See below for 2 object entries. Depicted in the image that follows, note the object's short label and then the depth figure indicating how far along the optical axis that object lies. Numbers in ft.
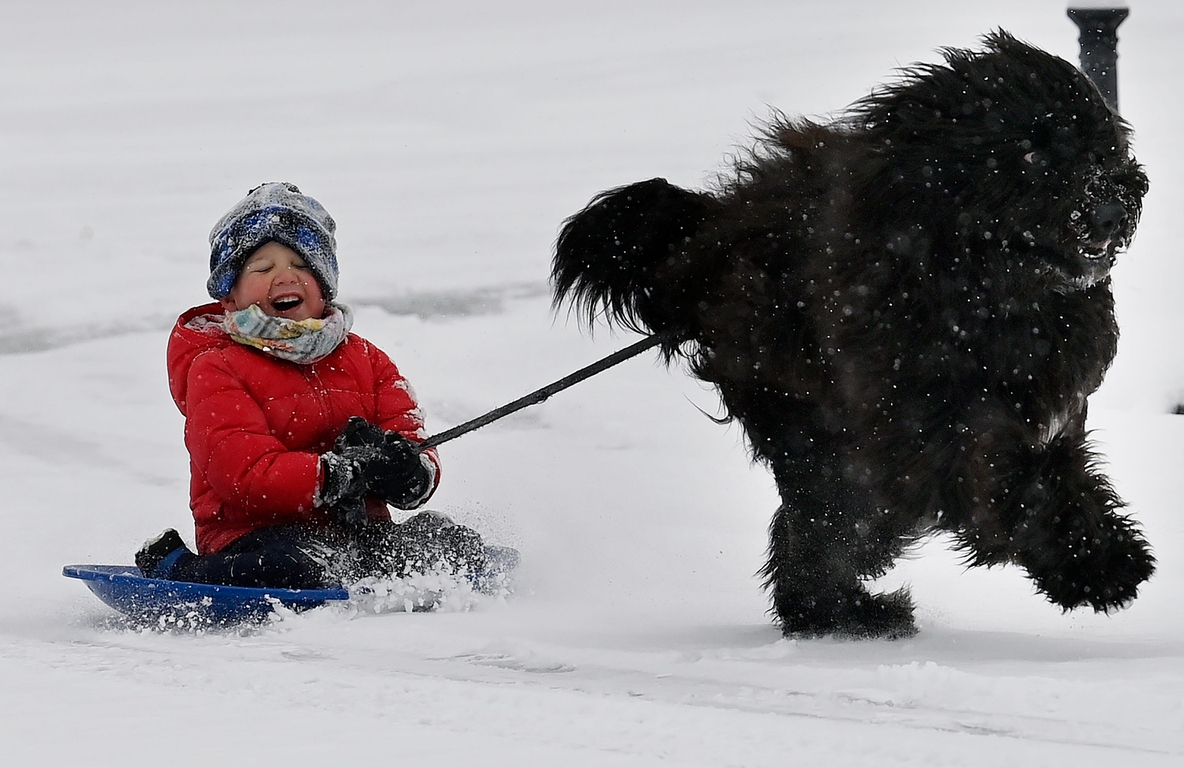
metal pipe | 38.19
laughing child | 23.29
